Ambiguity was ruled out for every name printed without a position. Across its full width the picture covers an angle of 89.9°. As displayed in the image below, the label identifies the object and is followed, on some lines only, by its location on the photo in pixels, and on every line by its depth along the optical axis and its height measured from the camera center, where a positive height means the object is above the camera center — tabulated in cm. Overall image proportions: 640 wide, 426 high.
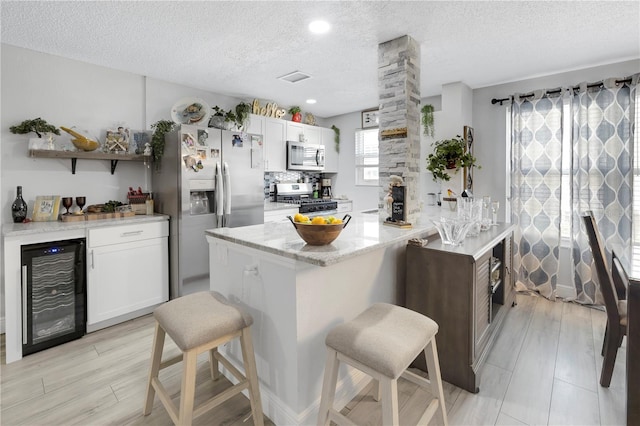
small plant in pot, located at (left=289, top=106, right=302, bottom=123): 498 +147
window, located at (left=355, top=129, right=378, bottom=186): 526 +85
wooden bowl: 161 -13
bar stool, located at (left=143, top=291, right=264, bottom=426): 142 -61
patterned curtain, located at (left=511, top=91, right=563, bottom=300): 352 +22
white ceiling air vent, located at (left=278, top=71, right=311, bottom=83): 356 +149
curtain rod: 311 +126
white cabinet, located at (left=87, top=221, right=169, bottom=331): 278 -58
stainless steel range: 464 +14
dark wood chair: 197 -65
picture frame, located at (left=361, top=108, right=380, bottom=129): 512 +145
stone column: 264 +77
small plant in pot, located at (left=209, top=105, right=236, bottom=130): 366 +103
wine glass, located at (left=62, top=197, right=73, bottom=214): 296 +6
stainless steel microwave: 486 +82
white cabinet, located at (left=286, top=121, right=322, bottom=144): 491 +121
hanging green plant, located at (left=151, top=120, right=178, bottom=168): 344 +76
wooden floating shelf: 289 +51
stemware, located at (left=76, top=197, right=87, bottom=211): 303 +7
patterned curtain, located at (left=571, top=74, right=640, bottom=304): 312 +40
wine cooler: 243 -68
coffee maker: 582 +36
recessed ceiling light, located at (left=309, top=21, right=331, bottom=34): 242 +140
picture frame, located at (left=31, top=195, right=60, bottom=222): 288 +0
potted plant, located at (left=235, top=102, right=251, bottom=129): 410 +121
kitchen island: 161 -49
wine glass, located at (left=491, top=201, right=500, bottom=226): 291 +0
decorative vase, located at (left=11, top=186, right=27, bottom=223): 279 -1
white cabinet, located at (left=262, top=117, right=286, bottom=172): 456 +92
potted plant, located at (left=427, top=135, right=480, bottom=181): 366 +57
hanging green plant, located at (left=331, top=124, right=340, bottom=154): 568 +126
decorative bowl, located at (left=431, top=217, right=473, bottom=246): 217 -15
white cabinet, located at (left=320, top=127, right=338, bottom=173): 551 +100
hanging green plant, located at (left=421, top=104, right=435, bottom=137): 409 +112
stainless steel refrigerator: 322 +20
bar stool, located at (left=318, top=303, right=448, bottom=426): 125 -60
